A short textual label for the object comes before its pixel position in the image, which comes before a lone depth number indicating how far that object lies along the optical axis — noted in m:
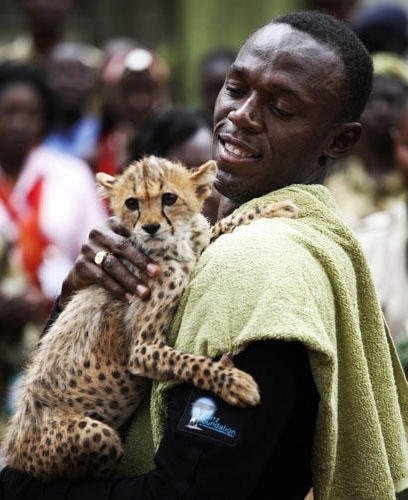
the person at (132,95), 9.51
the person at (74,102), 9.45
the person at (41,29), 10.41
